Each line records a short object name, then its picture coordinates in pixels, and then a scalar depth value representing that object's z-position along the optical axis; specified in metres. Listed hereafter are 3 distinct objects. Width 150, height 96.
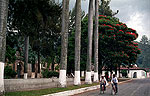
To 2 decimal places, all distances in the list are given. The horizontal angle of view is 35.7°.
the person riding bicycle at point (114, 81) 17.94
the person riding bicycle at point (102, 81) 18.45
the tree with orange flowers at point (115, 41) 35.59
